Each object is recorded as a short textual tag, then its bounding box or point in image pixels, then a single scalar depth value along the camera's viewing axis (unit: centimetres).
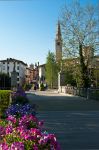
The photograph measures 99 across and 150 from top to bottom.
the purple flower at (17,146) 202
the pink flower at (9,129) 255
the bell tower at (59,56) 2098
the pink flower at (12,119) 326
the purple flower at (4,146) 208
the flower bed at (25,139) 210
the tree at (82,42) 1916
